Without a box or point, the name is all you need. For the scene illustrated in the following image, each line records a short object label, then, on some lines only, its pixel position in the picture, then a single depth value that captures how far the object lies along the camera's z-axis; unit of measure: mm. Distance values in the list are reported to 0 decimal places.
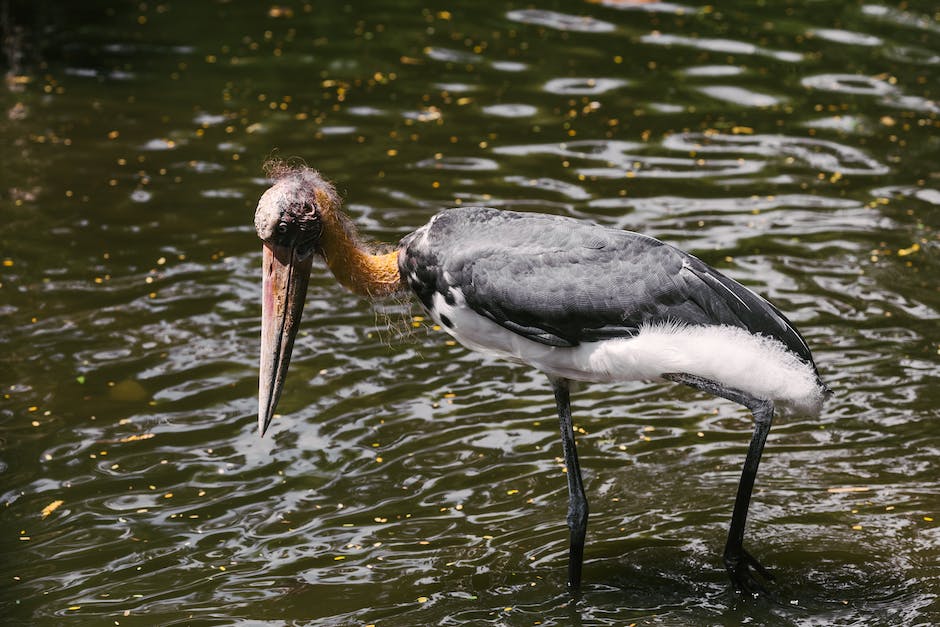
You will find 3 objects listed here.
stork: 10055
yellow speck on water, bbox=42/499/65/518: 12578
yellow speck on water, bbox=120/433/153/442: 13922
